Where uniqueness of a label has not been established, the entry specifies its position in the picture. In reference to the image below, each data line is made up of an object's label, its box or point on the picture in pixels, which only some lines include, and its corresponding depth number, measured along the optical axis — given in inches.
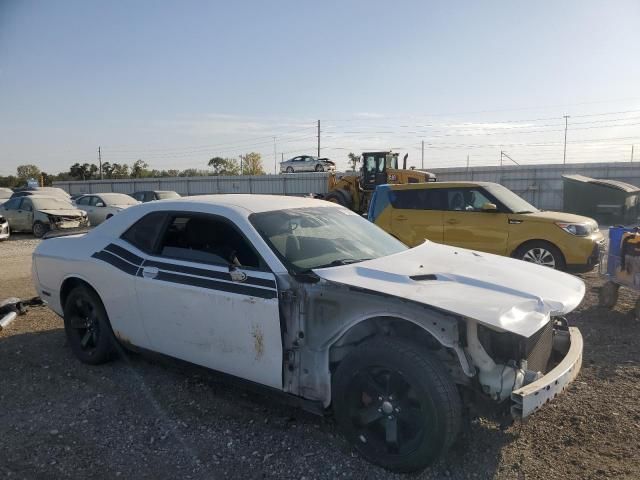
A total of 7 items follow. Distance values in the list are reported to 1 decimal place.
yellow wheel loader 721.6
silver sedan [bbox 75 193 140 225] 700.7
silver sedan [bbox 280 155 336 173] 1472.7
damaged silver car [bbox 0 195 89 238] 634.8
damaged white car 108.2
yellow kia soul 318.0
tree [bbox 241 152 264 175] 2962.6
